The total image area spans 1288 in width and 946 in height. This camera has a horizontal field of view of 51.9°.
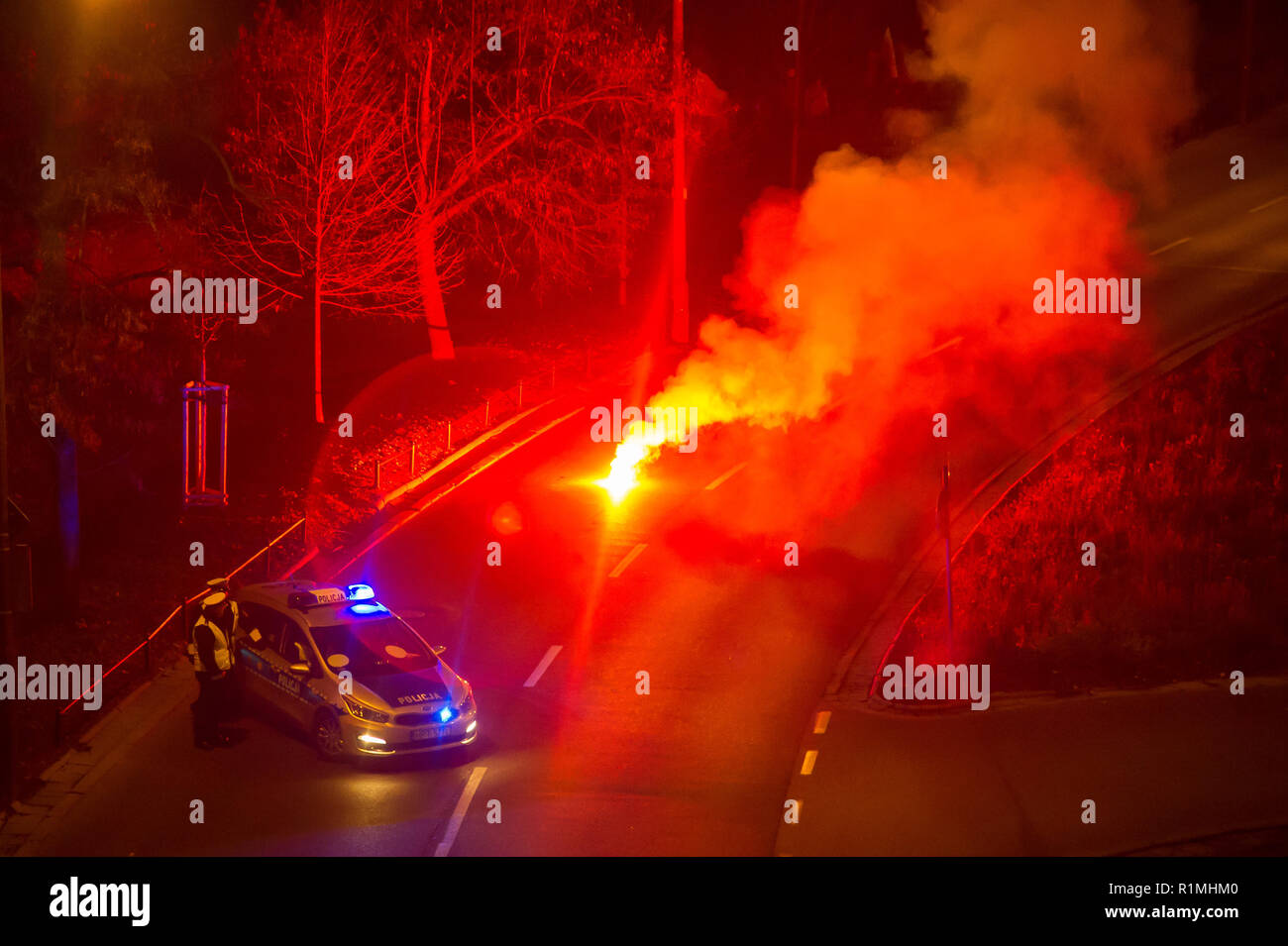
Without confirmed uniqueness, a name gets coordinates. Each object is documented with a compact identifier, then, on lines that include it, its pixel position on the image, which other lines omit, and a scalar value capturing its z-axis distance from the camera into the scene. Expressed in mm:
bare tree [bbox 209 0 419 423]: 25828
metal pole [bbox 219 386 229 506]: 19094
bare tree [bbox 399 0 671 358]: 28469
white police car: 13617
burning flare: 24094
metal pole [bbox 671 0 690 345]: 28484
